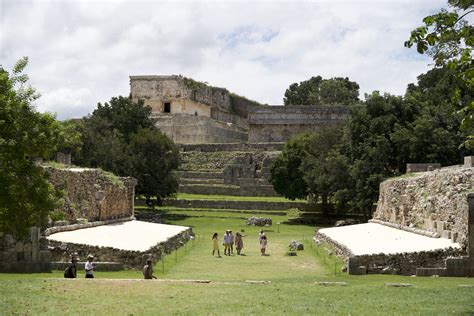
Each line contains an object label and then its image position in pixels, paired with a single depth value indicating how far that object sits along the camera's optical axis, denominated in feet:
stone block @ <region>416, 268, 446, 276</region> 60.23
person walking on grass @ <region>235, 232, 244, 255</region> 90.63
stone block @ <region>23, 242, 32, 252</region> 65.87
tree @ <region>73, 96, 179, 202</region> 148.25
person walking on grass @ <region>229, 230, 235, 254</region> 90.28
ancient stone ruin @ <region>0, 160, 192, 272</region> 65.57
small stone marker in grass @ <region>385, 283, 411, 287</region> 49.77
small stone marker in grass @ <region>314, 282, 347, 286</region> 50.81
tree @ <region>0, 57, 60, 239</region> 58.59
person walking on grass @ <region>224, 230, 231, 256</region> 89.61
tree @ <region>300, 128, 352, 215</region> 144.15
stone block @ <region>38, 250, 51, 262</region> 65.57
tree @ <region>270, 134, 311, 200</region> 161.17
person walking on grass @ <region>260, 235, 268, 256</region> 87.05
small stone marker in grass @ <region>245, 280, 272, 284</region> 52.75
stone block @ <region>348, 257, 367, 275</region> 62.34
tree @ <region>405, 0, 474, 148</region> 35.83
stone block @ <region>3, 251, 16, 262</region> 65.00
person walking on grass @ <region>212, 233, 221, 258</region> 86.08
